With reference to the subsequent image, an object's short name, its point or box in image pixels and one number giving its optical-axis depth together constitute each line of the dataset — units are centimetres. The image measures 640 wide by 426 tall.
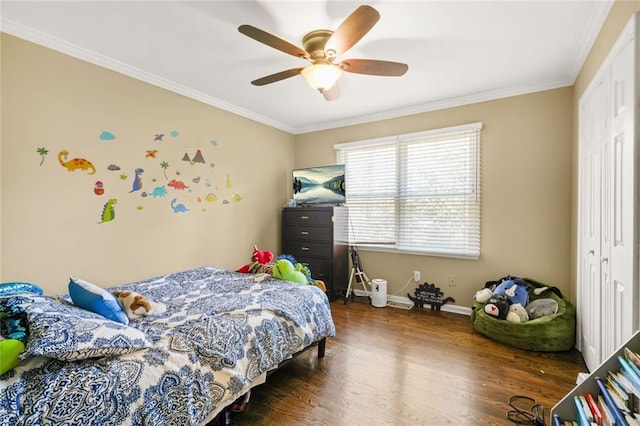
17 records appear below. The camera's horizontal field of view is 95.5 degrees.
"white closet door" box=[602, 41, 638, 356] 149
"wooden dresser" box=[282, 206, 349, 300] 397
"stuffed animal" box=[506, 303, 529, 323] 275
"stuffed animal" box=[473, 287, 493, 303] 309
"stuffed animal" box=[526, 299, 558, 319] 279
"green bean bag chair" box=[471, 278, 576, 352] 254
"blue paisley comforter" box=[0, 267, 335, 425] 108
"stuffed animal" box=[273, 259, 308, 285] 265
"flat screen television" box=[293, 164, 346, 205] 409
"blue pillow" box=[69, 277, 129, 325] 159
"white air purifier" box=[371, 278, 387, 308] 383
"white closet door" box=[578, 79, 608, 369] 206
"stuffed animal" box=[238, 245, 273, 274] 293
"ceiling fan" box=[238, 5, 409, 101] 167
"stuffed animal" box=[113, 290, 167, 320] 178
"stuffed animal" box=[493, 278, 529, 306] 290
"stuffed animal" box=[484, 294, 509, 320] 283
